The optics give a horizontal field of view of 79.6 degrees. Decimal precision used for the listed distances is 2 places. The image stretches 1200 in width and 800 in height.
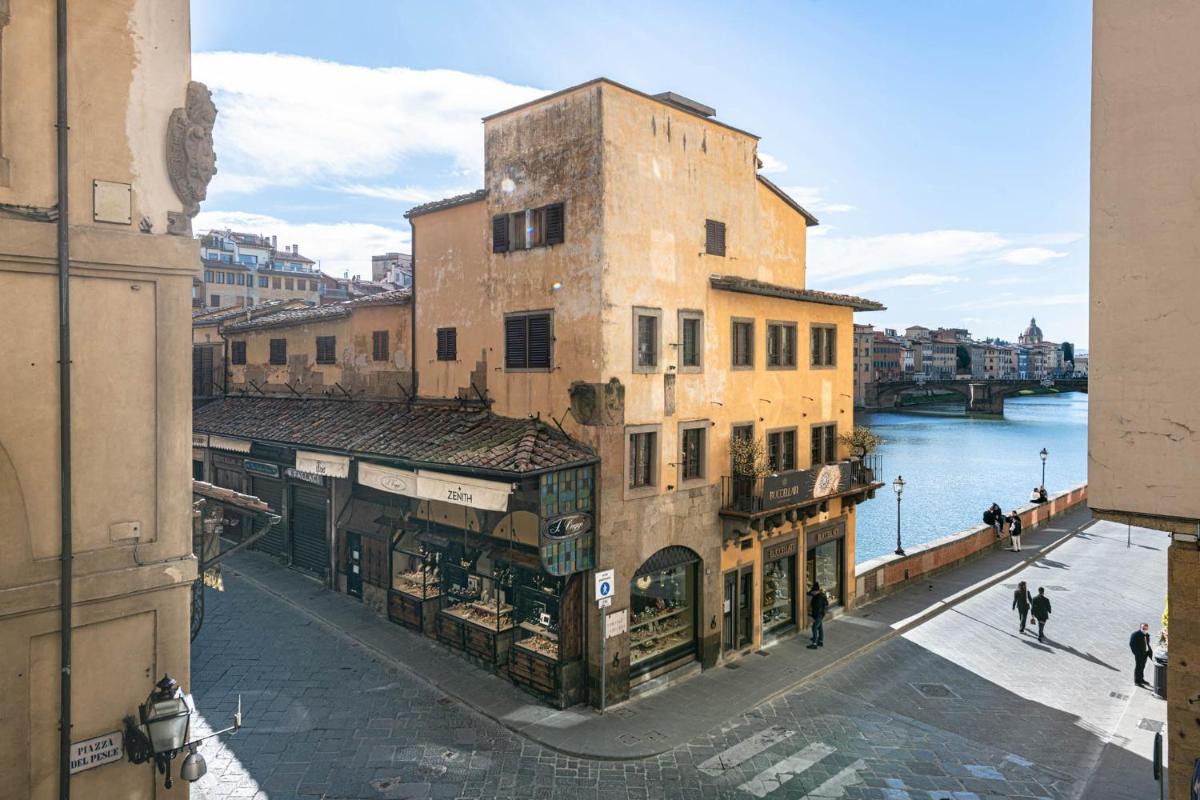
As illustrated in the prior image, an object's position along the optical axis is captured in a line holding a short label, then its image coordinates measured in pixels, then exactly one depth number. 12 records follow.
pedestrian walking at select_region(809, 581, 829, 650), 18.12
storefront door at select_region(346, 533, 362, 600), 20.08
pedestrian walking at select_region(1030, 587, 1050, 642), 18.94
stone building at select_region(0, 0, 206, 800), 6.12
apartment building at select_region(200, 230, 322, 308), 69.50
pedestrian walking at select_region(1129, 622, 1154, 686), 15.85
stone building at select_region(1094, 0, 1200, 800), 7.27
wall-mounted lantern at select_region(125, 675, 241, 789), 6.42
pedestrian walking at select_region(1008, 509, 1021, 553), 29.83
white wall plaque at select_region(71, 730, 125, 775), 6.37
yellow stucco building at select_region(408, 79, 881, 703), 14.67
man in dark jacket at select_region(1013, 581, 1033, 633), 19.36
